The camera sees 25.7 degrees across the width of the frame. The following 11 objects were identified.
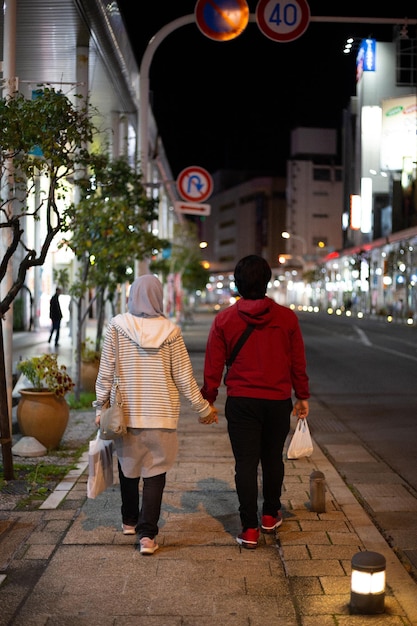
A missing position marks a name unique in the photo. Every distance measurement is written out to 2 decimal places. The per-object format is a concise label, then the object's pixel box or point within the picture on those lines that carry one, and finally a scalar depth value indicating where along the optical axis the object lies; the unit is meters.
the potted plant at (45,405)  9.38
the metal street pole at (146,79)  15.89
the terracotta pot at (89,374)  14.53
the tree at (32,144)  7.64
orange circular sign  13.73
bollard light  4.58
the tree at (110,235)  13.18
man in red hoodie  6.00
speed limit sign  12.89
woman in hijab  5.82
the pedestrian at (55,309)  17.42
